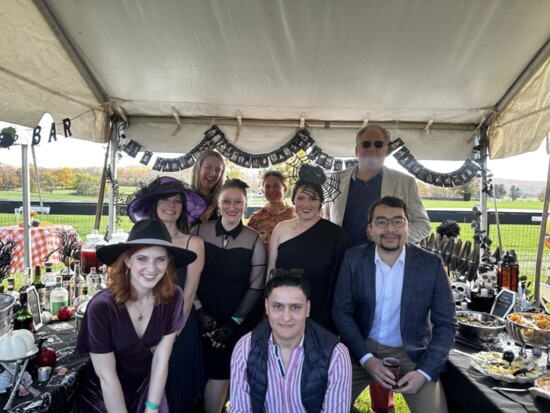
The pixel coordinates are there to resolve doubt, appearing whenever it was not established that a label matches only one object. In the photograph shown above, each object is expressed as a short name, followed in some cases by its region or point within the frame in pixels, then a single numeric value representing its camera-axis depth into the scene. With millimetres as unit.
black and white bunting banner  4824
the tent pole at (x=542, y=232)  3438
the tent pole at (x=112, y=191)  4777
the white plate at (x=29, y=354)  1535
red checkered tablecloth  5539
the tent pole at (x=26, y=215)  4113
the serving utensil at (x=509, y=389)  1712
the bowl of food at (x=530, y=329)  1984
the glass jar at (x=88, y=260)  2746
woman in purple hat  2395
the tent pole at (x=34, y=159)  4375
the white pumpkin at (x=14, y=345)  1537
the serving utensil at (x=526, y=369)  1826
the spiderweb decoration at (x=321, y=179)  2707
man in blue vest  1873
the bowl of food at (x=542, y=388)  1584
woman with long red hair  1831
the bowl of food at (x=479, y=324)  2312
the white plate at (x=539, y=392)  1572
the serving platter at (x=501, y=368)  1784
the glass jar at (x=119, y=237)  3555
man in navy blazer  2291
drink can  1731
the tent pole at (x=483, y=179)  4695
